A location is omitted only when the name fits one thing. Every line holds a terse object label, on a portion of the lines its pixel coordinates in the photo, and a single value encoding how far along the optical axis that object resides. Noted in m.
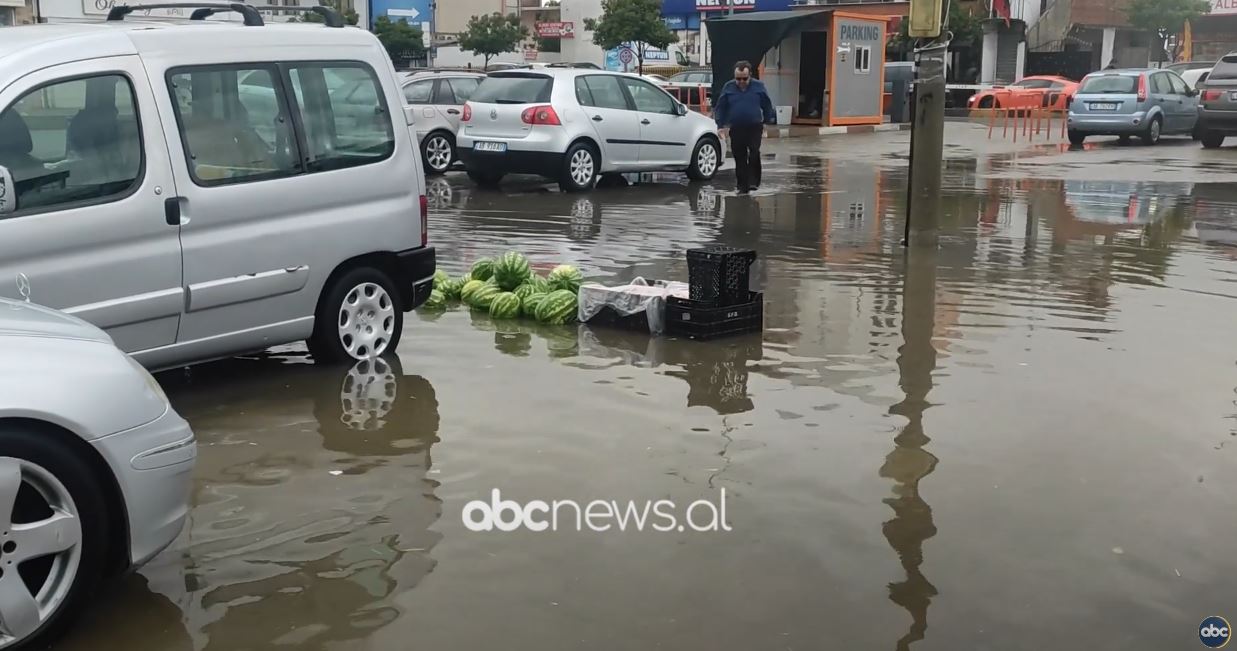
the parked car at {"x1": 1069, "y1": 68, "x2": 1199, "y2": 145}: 26.16
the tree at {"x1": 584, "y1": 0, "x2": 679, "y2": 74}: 58.09
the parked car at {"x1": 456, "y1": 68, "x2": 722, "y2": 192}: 17.03
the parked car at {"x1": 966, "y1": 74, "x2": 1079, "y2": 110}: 37.38
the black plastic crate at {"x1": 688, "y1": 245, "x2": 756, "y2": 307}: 8.04
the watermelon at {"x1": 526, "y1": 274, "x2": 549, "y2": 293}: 8.98
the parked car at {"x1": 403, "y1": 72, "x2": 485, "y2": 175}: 19.17
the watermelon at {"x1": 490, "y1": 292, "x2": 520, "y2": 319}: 8.80
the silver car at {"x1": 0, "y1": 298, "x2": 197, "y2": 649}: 3.68
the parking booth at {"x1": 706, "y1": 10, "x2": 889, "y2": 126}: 29.50
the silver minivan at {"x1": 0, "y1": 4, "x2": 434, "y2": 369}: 5.73
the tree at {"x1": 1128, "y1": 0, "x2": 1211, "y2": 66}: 58.31
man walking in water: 16.38
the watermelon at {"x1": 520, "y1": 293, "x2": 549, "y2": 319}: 8.71
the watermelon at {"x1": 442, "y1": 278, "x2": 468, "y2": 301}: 9.36
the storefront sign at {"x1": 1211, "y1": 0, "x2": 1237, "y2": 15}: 63.60
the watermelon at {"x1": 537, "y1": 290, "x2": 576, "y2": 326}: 8.61
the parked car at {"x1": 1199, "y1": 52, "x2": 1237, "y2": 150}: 23.95
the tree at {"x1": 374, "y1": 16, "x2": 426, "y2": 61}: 61.59
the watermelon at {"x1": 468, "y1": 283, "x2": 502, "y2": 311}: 8.99
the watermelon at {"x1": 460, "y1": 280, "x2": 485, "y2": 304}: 9.17
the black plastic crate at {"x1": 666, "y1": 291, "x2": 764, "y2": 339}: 8.05
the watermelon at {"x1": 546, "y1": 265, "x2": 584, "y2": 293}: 8.98
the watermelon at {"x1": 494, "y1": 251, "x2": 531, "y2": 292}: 9.20
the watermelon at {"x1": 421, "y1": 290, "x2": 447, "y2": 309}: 9.17
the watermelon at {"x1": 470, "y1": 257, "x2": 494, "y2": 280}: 9.44
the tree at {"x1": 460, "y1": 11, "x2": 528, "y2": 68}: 70.12
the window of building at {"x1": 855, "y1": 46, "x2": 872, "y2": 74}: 31.17
